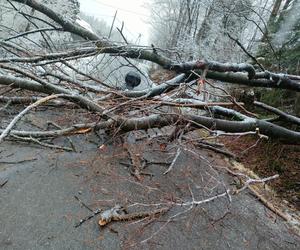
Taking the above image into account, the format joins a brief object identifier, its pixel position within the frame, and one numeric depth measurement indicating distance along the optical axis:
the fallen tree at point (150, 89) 3.08
